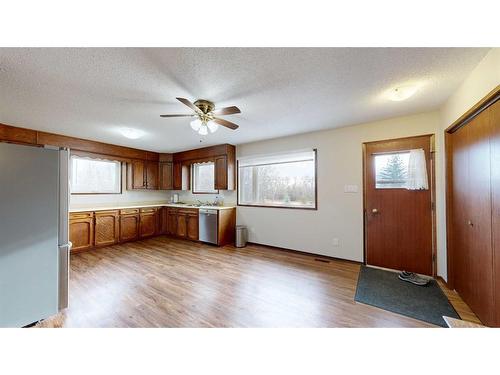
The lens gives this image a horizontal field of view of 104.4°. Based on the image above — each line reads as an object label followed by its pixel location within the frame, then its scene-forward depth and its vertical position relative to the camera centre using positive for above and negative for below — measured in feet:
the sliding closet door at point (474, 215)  5.28 -0.86
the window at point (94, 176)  13.44 +1.12
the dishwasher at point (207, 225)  13.62 -2.55
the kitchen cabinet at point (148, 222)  15.37 -2.57
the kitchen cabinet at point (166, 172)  17.51 +1.67
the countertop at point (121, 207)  12.65 -1.19
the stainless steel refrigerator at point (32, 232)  4.86 -1.10
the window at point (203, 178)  16.48 +1.08
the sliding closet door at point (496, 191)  4.81 -0.09
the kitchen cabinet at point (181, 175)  17.17 +1.35
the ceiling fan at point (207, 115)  6.90 +2.83
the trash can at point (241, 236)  13.43 -3.25
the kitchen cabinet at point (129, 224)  14.19 -2.54
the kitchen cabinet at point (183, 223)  14.85 -2.63
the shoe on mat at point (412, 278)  7.88 -3.81
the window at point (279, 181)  12.03 +0.61
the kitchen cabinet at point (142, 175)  15.65 +1.35
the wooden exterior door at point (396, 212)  8.64 -1.12
